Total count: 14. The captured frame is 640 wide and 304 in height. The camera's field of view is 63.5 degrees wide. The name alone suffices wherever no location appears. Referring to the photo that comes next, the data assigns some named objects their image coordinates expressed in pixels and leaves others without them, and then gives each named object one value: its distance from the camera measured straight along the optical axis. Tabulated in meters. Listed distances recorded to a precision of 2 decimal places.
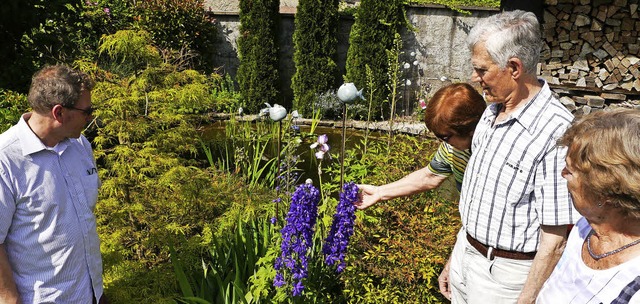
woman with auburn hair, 1.87
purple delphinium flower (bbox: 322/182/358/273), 2.17
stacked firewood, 5.81
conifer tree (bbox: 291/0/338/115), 7.34
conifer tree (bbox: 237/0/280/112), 7.48
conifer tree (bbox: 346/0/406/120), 7.25
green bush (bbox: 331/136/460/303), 2.56
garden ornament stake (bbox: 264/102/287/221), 2.80
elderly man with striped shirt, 1.53
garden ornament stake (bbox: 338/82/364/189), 2.69
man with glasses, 1.64
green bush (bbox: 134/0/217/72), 7.51
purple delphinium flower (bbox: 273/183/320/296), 2.07
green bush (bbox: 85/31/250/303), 2.64
